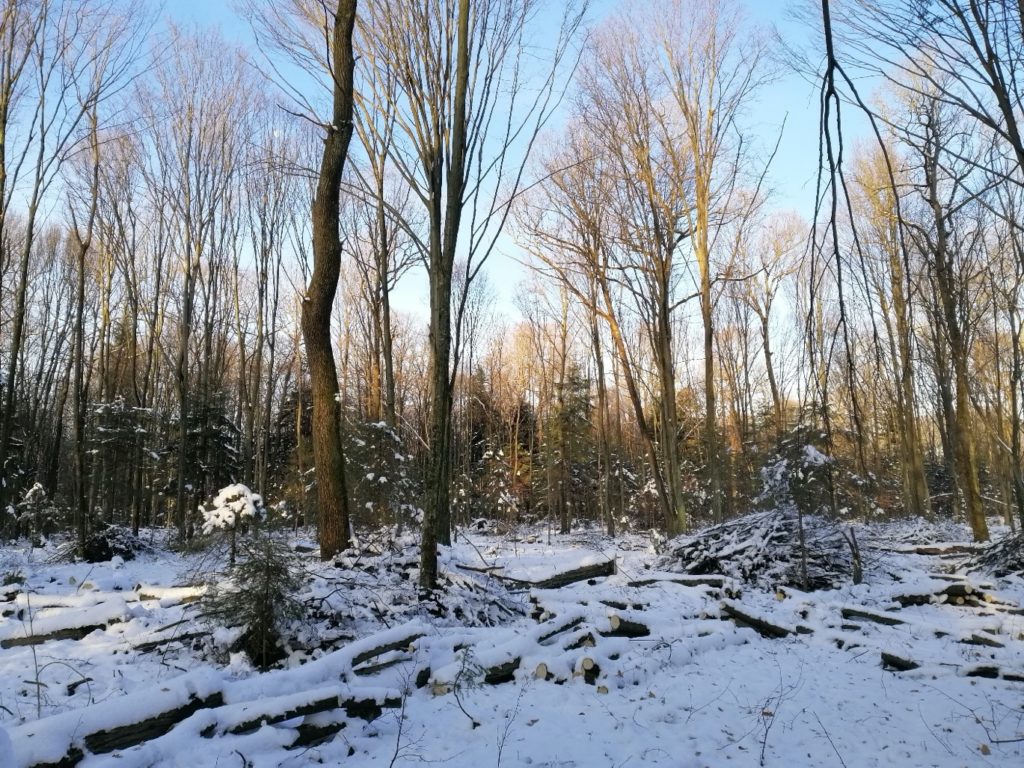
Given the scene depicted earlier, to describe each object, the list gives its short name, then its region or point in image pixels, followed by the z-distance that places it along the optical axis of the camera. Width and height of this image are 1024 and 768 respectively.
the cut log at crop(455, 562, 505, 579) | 6.73
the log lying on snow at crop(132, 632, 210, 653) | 4.71
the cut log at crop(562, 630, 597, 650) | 4.95
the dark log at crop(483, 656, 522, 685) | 4.34
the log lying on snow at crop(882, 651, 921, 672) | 4.64
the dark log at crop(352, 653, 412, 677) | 4.11
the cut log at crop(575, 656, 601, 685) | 4.46
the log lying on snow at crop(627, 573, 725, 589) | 7.74
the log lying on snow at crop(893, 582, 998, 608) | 6.86
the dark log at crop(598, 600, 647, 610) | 6.25
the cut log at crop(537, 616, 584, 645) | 4.98
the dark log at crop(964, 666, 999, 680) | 4.36
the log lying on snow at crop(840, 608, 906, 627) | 6.07
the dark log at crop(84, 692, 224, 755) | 2.75
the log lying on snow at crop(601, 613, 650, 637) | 5.29
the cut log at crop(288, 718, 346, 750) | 3.23
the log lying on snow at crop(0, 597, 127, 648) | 4.87
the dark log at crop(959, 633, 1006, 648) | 5.12
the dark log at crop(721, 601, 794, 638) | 5.90
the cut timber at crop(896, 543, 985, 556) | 10.62
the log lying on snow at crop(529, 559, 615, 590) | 7.18
